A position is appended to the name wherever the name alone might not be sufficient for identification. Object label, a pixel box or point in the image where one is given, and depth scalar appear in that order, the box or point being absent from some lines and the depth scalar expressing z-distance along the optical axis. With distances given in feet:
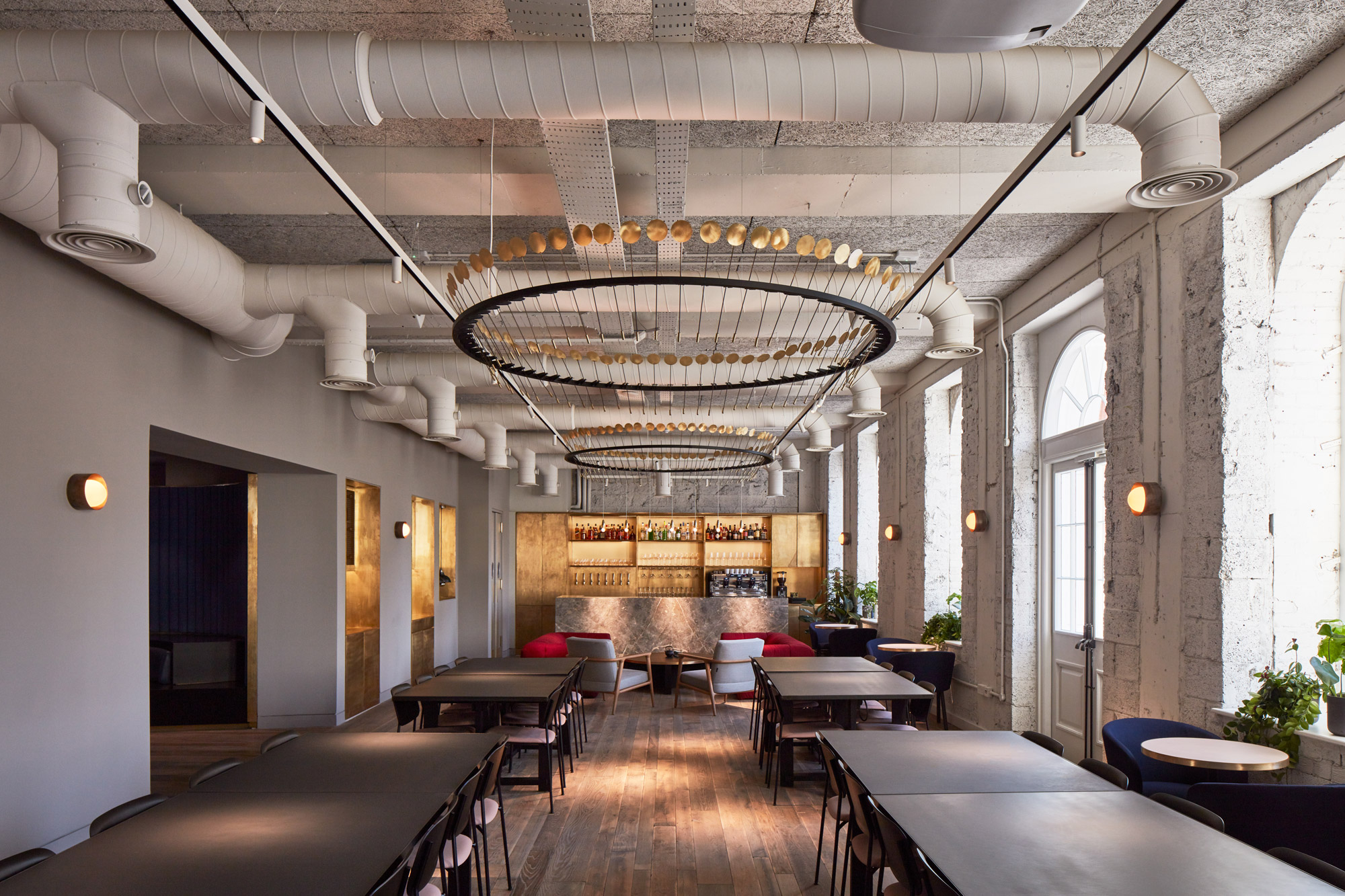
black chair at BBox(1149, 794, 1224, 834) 10.16
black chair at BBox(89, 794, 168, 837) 10.23
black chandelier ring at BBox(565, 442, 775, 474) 26.04
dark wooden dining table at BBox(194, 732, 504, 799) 11.44
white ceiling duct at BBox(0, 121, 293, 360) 12.25
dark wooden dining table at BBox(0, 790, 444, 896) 7.92
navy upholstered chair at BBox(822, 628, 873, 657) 36.24
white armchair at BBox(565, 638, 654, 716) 33.22
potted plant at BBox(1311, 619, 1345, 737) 12.87
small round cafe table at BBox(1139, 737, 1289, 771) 12.71
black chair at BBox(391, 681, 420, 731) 19.60
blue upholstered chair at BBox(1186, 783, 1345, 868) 11.14
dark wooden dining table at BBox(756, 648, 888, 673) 23.49
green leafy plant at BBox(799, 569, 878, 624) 43.52
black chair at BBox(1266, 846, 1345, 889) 8.17
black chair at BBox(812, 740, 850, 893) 13.25
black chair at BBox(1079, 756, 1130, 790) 11.93
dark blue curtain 33.63
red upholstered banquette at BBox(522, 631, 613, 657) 36.88
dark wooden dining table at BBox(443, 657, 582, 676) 23.08
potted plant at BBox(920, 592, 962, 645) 31.01
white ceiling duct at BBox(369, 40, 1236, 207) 10.56
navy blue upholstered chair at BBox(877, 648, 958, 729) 27.37
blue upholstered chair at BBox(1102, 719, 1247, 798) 14.61
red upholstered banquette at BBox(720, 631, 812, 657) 37.27
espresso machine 51.65
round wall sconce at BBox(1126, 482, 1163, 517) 17.01
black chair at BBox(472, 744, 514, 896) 12.83
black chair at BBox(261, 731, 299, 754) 13.98
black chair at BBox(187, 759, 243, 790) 11.73
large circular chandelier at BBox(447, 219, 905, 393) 9.99
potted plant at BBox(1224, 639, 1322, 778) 13.81
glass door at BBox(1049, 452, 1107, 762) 22.00
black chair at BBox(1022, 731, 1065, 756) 13.91
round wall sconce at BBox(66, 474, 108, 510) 15.80
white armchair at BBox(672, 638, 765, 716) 32.63
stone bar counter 41.37
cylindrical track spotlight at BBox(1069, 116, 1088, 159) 8.67
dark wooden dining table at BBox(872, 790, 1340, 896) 7.90
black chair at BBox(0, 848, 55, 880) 8.52
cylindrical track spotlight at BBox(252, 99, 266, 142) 8.23
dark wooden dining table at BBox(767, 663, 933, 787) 18.79
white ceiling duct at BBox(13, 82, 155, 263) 10.50
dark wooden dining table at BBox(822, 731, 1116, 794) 11.42
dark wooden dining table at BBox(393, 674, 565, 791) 18.93
